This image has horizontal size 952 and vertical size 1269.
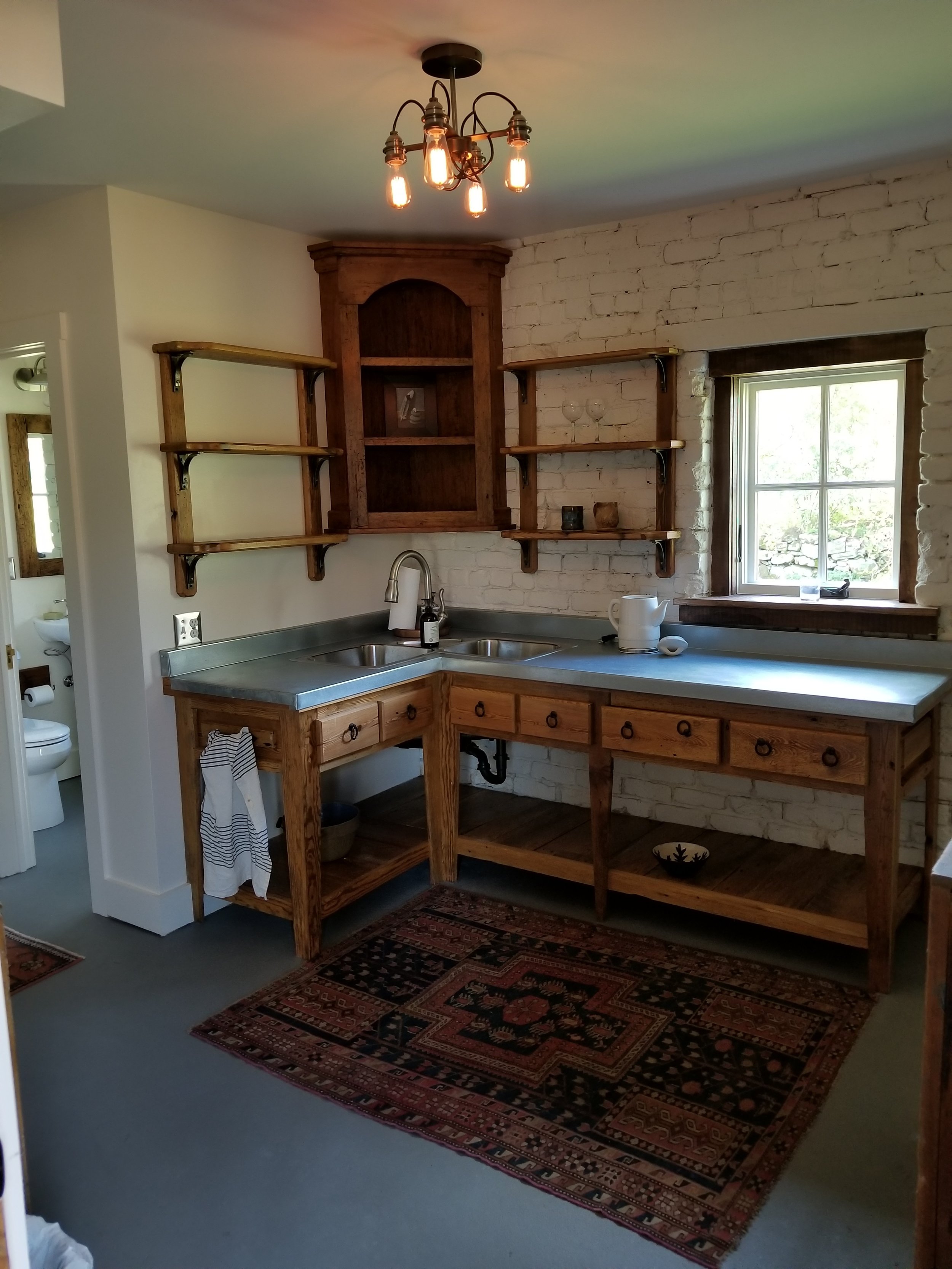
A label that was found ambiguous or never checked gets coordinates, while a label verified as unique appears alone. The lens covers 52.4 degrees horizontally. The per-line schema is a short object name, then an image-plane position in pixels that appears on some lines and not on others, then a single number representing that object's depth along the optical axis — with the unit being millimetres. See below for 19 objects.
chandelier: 2039
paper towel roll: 3951
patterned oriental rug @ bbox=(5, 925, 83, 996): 3053
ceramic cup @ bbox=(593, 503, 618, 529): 3674
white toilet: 4301
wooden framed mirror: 4996
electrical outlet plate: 3322
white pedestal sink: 4945
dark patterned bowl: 3164
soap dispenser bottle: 3801
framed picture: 4090
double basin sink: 3758
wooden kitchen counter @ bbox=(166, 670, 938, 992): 2732
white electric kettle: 3467
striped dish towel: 3098
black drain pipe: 4156
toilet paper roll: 4863
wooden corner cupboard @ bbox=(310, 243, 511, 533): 3762
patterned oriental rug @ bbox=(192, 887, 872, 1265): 2111
